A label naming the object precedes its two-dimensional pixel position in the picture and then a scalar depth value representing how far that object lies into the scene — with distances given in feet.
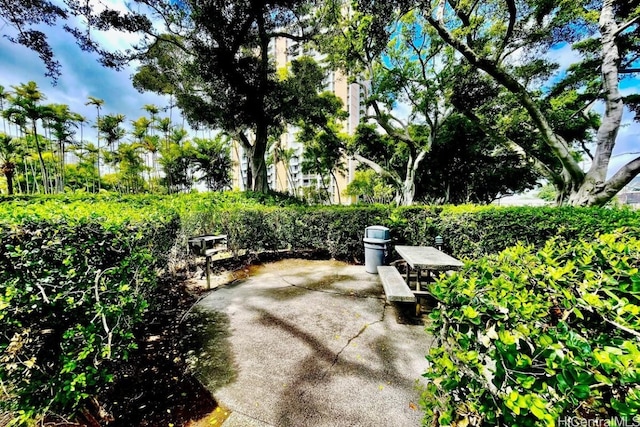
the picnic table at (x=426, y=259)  10.77
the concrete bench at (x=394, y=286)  10.02
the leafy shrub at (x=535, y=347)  2.23
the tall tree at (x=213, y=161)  82.64
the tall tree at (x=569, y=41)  19.61
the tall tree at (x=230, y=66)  31.22
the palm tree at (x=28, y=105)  47.29
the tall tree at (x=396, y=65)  35.12
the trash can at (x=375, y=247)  17.48
